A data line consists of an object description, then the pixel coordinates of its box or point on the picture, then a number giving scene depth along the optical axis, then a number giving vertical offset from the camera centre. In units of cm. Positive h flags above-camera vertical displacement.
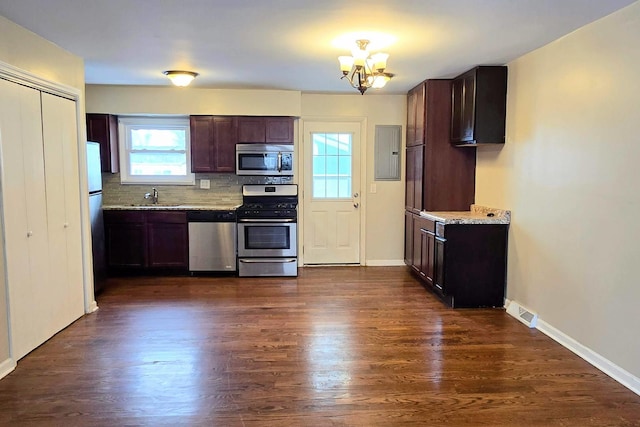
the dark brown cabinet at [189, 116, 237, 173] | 574 +41
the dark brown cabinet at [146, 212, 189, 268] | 553 -81
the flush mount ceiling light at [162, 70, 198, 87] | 472 +105
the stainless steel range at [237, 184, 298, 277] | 554 -83
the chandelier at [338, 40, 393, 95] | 337 +87
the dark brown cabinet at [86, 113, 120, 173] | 566 +52
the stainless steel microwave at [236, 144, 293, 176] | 580 +20
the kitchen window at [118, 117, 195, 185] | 599 +28
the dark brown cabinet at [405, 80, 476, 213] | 504 +16
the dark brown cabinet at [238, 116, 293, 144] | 576 +59
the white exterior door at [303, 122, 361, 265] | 611 -25
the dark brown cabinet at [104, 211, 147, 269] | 550 -81
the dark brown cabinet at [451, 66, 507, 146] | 435 +70
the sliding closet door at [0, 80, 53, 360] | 304 -31
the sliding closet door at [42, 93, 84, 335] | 358 -30
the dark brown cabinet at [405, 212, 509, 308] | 433 -87
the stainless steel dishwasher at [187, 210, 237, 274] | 552 -83
